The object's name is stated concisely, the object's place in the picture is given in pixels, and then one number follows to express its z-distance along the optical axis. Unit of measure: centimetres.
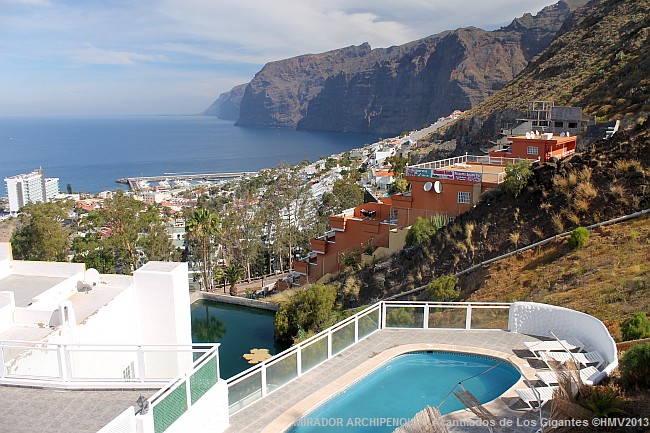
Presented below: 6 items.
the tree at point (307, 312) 1859
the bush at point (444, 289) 1565
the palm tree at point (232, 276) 3004
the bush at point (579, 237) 1421
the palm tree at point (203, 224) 2952
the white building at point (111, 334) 618
